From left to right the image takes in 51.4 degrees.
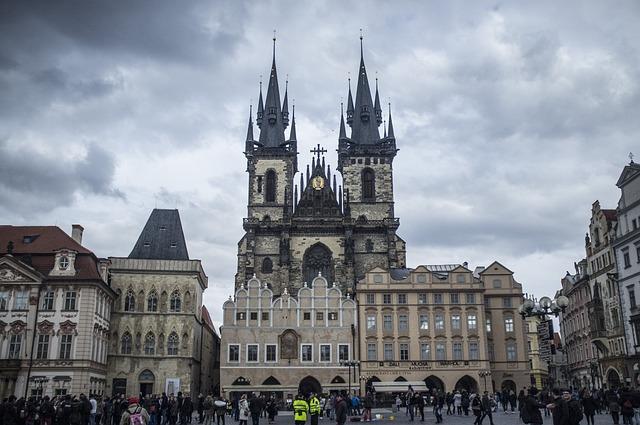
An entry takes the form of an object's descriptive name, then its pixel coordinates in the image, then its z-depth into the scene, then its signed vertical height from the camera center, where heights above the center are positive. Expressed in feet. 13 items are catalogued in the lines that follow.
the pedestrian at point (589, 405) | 88.38 -0.96
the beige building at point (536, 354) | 309.22 +19.56
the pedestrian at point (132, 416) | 51.45 -1.19
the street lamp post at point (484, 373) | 197.47 +7.18
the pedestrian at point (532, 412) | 55.88 -1.16
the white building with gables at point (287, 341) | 193.98 +16.63
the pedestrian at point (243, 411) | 89.83 -1.60
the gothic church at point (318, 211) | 244.22 +70.43
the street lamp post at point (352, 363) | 174.74 +9.39
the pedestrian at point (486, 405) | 89.92 -0.98
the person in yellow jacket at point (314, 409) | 78.28 -1.15
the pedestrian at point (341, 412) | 78.89 -1.52
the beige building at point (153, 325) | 181.78 +20.05
